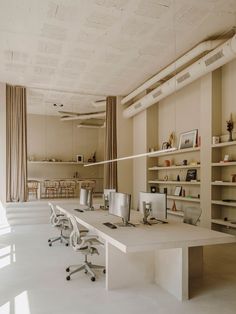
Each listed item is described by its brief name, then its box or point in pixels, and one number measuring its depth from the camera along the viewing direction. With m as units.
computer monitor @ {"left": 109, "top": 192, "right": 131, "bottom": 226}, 4.09
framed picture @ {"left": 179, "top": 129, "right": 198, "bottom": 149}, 7.12
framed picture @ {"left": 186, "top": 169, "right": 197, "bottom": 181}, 7.15
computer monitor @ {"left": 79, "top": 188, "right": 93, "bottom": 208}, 6.02
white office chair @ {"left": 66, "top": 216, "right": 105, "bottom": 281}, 3.95
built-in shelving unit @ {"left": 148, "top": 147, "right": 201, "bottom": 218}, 7.11
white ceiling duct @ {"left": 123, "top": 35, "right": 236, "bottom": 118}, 5.26
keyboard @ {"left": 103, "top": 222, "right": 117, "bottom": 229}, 3.93
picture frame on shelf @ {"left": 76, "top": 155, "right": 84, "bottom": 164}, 13.16
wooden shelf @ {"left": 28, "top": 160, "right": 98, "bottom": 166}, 12.36
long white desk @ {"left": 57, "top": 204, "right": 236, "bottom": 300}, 3.14
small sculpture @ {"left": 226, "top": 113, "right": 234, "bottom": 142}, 5.89
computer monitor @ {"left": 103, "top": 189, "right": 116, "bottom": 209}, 6.16
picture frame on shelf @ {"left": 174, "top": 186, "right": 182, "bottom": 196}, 7.65
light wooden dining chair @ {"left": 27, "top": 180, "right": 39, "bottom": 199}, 11.19
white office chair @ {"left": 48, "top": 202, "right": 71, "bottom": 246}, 5.85
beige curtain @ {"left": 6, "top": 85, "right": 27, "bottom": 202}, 8.62
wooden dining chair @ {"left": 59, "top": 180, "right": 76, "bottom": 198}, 11.73
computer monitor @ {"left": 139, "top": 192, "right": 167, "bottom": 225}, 4.24
